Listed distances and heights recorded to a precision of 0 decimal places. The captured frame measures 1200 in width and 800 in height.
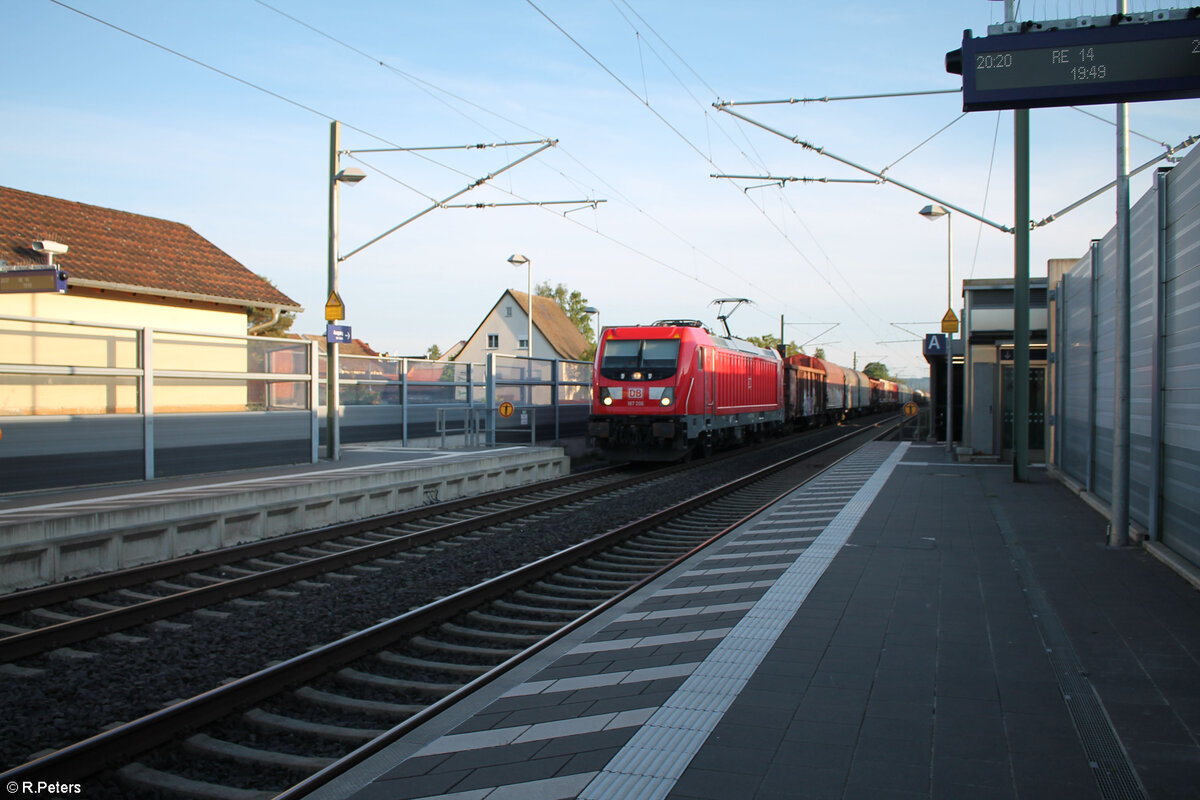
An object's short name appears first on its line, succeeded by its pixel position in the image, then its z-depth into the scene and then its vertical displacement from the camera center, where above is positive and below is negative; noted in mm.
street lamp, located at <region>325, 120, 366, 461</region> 15797 +2091
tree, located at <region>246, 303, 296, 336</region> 24466 +2268
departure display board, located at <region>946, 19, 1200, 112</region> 6145 +2435
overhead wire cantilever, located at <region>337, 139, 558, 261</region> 16306 +3886
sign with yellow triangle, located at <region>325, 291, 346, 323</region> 15578 +1515
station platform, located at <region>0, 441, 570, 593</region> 7949 -1295
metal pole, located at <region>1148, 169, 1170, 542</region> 7926 +301
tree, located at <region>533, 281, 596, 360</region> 77812 +8310
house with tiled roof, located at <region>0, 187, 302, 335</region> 18859 +2908
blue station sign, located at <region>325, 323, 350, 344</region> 15531 +1079
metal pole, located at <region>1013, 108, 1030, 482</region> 15445 +1589
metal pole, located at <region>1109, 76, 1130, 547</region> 8703 +50
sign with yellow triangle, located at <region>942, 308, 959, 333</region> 23750 +2032
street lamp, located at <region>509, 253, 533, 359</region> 32469 +5038
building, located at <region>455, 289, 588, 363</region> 59625 +4427
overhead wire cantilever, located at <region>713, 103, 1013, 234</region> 14738 +4088
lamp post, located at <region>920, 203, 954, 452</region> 23528 +878
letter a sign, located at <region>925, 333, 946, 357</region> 28344 +1723
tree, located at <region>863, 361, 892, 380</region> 158750 +5414
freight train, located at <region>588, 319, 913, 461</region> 19438 +114
